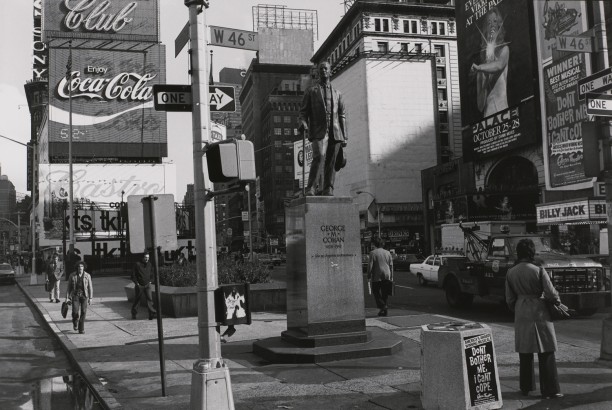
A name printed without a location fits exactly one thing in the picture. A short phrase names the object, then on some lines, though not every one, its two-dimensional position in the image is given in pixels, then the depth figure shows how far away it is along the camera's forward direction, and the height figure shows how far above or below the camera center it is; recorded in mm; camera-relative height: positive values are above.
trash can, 5945 -1489
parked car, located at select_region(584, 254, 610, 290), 13391 -1029
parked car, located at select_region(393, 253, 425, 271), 39812 -2295
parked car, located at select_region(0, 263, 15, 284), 42094 -2245
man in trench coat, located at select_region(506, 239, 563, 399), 6520 -1131
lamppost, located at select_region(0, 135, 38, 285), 36162 -2224
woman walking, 13977 -1145
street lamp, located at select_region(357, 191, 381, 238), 73312 +2589
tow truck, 12891 -1238
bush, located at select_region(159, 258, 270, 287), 16297 -1100
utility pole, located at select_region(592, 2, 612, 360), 7766 +1069
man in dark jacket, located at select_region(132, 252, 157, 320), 15430 -1134
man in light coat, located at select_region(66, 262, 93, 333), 13473 -1244
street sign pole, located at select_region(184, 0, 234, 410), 5746 -165
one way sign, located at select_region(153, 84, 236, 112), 6367 +1525
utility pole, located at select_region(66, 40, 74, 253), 32812 +1065
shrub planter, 15266 -1729
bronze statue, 10414 +1893
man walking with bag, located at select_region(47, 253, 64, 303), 21148 -1352
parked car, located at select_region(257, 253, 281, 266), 54319 -2590
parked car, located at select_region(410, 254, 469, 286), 24484 -1878
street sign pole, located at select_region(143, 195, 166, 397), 7277 -271
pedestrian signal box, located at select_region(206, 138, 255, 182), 5848 +745
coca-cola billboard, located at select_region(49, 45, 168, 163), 64250 +15059
